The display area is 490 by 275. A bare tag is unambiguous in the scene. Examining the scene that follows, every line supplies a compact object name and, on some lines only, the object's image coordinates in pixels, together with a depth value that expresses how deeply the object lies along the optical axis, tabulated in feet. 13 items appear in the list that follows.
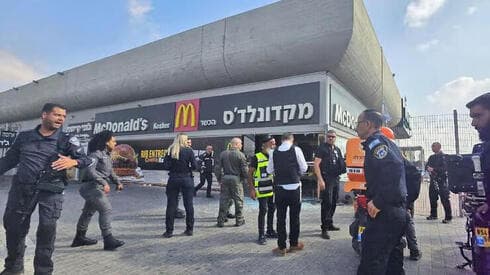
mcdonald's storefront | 34.83
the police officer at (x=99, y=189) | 15.07
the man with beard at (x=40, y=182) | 10.69
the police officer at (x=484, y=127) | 9.16
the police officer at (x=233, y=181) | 20.63
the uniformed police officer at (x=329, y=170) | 18.47
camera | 9.92
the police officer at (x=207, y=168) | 34.88
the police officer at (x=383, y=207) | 8.63
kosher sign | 48.70
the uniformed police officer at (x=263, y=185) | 16.95
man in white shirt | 14.66
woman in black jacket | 17.67
